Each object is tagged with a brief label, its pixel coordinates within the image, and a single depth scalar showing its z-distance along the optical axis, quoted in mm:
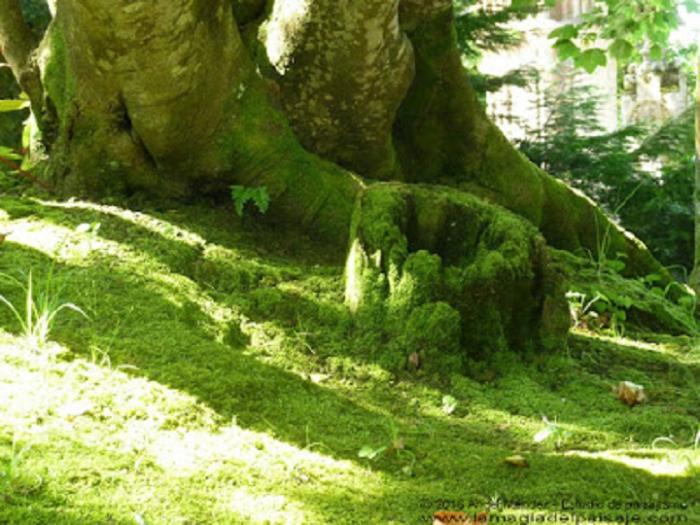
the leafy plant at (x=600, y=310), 5000
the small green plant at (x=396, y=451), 2541
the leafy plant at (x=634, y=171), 9500
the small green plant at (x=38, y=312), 2756
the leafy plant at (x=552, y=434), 2736
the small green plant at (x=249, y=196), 4469
